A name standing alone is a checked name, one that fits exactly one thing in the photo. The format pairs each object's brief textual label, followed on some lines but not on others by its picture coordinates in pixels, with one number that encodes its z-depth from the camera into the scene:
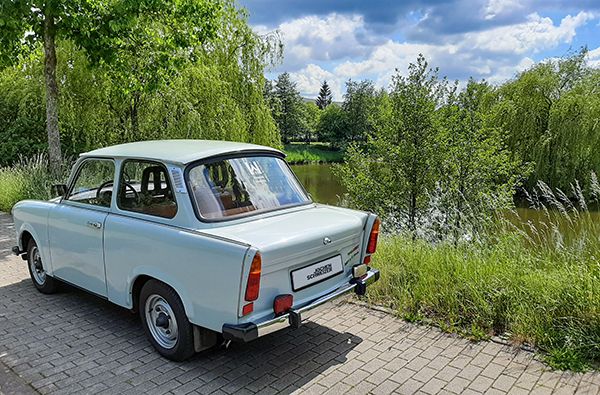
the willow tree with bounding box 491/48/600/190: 21.52
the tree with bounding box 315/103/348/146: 80.50
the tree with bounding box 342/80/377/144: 79.38
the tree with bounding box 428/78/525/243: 9.88
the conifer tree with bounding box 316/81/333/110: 120.50
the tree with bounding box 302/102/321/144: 82.12
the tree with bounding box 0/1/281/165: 13.77
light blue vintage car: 3.25
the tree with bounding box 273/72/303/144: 76.81
